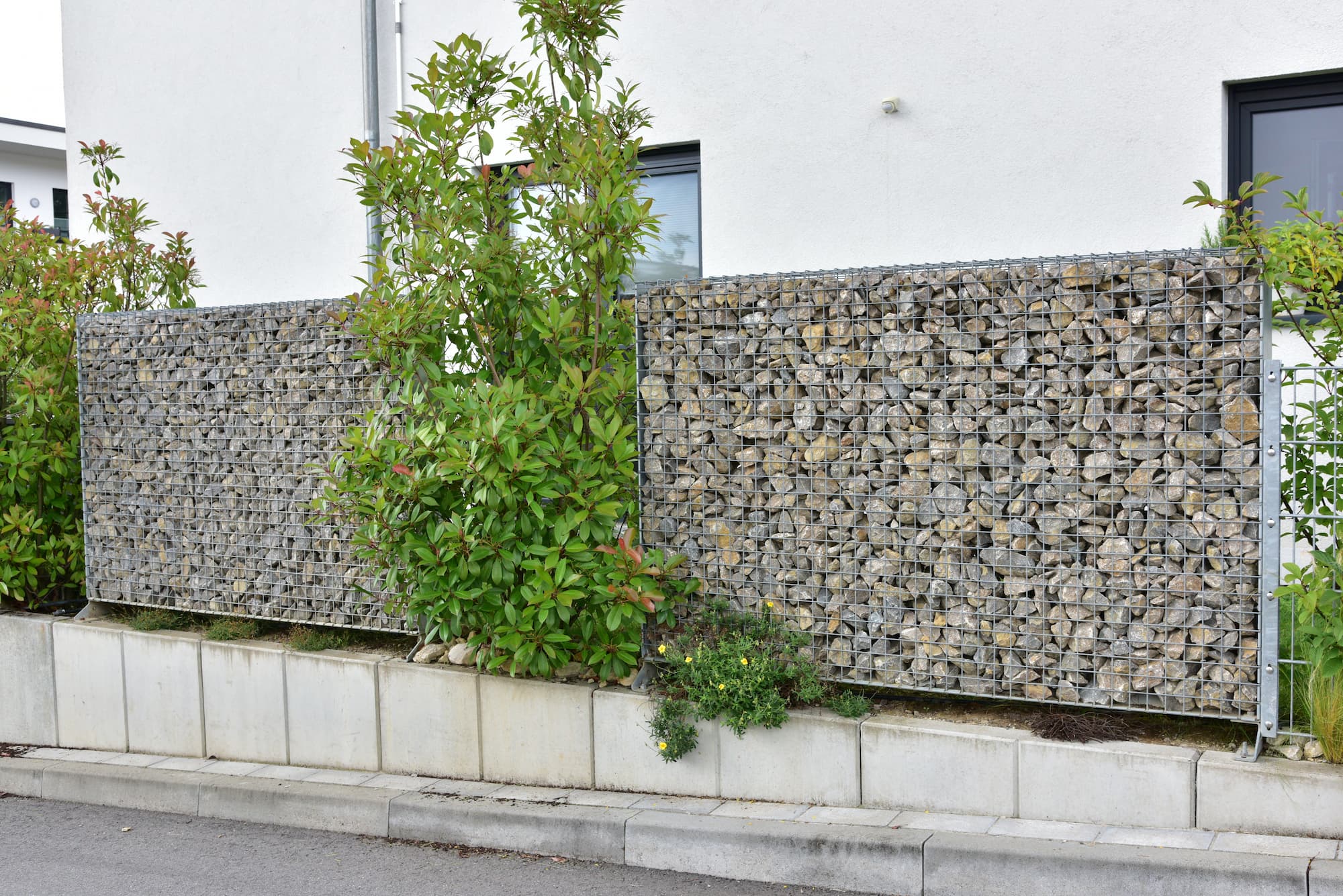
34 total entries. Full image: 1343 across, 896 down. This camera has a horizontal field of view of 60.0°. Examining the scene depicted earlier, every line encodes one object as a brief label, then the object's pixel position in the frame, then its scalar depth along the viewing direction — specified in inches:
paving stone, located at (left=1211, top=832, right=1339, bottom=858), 153.0
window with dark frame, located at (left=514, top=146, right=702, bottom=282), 321.7
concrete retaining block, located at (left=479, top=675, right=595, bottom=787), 208.5
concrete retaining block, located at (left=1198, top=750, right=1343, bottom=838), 156.7
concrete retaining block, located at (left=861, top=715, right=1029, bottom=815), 175.8
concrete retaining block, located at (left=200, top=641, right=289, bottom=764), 244.2
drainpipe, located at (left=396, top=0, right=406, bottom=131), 353.4
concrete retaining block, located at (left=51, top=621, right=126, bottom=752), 267.4
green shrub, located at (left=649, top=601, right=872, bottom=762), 188.2
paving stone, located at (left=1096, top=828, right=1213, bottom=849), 159.5
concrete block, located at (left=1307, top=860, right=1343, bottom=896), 144.3
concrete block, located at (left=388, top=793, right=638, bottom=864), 188.7
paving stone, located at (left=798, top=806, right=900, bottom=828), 178.7
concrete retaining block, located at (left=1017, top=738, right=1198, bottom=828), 164.9
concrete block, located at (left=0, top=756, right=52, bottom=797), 252.2
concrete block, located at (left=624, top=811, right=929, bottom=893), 168.4
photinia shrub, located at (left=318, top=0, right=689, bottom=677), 200.8
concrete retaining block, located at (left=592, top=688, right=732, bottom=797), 197.8
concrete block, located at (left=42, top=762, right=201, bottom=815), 232.8
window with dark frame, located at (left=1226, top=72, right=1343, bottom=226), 250.2
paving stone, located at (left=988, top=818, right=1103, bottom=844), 165.8
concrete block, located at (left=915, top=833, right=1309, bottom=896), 149.5
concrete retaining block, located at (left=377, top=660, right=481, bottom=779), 219.5
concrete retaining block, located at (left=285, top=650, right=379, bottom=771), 231.6
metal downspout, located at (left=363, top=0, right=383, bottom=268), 352.2
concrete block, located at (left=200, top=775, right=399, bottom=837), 210.5
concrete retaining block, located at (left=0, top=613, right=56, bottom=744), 278.5
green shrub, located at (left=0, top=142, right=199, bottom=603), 283.4
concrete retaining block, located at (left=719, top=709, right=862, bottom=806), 186.4
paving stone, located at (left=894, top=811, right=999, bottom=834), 172.1
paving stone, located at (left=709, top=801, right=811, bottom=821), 185.5
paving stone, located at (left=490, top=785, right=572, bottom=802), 203.9
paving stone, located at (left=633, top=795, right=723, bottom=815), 191.0
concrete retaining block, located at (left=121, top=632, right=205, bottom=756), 255.9
